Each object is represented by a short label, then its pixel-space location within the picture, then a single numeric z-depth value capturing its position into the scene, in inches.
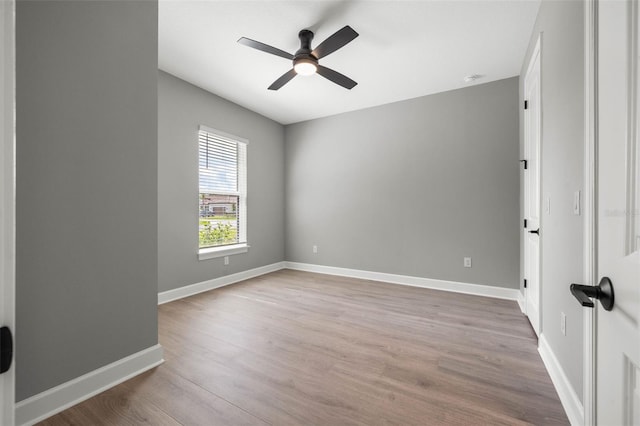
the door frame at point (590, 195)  28.4
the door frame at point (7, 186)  19.6
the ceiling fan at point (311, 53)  85.0
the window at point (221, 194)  149.1
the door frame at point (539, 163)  82.5
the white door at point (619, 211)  21.5
